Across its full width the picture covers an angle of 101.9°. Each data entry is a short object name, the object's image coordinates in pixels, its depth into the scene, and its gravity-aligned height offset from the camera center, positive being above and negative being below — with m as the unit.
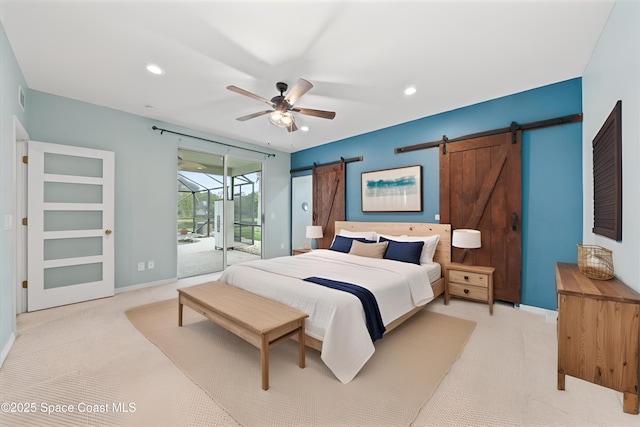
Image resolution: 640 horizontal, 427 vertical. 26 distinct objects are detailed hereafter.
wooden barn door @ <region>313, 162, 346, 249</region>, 5.48 +0.35
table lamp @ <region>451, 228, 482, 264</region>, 3.36 -0.33
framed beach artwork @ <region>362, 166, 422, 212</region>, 4.35 +0.42
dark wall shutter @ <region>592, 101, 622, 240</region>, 1.85 +0.29
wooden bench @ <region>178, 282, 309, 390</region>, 1.93 -0.85
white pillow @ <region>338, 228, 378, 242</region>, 4.55 -0.38
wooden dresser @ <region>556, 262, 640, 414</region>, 1.57 -0.78
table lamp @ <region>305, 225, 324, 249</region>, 5.56 -0.40
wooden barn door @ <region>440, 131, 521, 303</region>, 3.41 +0.20
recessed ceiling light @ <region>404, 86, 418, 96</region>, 3.26 +1.58
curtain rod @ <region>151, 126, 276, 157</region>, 4.44 +1.43
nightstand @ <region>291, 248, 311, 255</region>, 5.43 -0.79
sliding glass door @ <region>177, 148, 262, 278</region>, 5.08 +0.03
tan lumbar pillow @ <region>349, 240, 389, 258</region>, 3.91 -0.55
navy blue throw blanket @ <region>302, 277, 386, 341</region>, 2.25 -0.83
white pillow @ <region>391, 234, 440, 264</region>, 3.78 -0.50
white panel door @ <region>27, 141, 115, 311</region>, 3.32 -0.16
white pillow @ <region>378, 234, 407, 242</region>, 4.12 -0.39
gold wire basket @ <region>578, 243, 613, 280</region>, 1.96 -0.38
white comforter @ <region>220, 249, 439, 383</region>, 2.05 -0.76
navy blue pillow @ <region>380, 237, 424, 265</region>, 3.62 -0.54
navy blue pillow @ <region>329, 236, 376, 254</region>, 4.45 -0.52
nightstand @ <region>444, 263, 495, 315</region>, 3.29 -0.91
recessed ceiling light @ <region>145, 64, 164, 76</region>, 2.80 +1.59
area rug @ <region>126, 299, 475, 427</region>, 1.66 -1.27
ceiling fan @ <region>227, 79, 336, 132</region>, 2.71 +1.19
